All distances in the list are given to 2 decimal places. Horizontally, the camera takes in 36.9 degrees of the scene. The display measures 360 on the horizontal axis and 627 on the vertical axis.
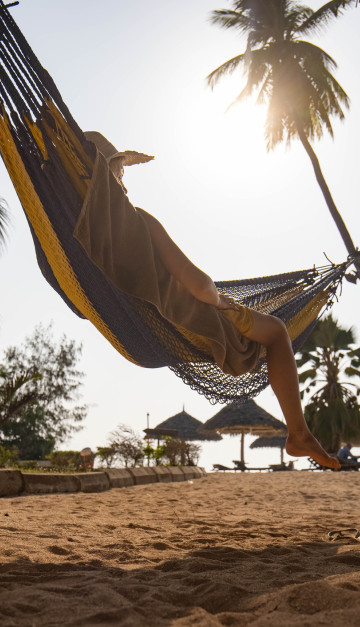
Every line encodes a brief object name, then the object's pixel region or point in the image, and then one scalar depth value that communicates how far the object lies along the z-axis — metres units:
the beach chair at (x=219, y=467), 14.32
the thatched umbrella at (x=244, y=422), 13.34
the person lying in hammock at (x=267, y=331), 1.96
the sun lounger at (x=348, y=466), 11.41
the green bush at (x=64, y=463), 6.61
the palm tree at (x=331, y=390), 13.40
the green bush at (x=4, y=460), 6.84
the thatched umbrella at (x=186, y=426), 15.69
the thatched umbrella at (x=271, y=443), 18.53
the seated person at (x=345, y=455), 11.81
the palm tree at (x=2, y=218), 9.84
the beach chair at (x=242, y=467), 13.59
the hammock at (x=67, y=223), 1.96
